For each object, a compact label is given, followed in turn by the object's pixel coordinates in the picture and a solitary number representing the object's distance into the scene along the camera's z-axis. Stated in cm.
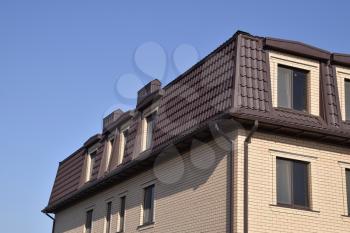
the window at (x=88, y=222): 2611
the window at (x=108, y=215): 2371
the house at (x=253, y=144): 1598
